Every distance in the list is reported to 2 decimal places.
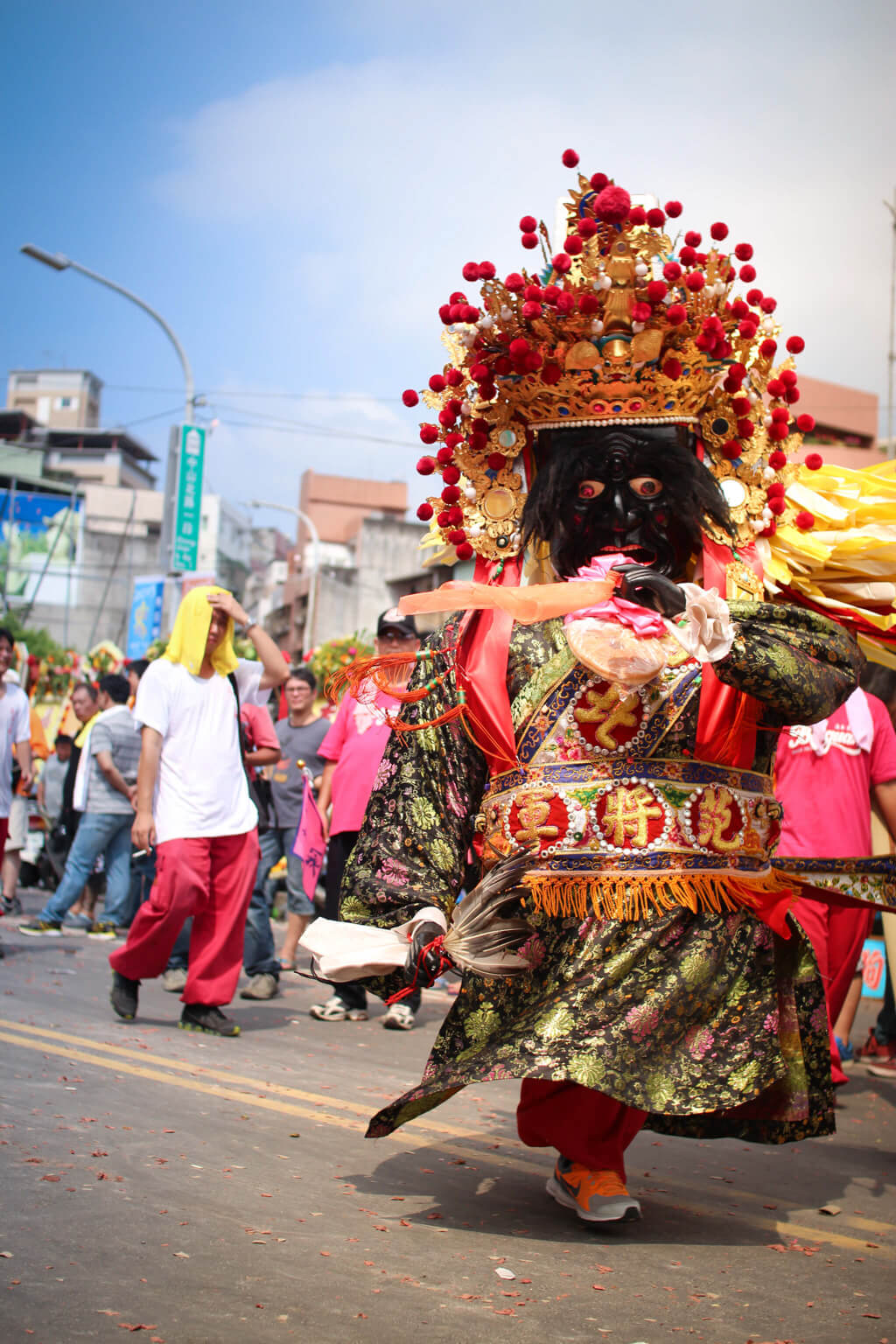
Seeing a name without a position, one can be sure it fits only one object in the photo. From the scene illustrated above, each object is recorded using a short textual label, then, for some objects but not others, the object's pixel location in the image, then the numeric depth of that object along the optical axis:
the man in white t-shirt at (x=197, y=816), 6.45
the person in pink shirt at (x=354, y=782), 7.47
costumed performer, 3.39
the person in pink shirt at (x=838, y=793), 5.72
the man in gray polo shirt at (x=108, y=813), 10.37
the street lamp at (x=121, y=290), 19.58
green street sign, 20.52
